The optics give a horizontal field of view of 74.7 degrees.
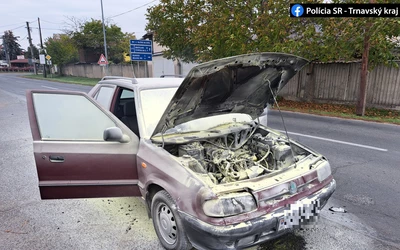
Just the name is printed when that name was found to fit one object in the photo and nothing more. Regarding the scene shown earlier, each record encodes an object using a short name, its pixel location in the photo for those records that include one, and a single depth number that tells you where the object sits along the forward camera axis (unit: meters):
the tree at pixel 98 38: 36.41
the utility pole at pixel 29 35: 44.09
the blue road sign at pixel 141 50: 14.00
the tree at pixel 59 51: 39.22
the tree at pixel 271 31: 9.30
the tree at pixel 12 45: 79.35
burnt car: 2.23
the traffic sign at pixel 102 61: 19.44
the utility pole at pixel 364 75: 9.04
